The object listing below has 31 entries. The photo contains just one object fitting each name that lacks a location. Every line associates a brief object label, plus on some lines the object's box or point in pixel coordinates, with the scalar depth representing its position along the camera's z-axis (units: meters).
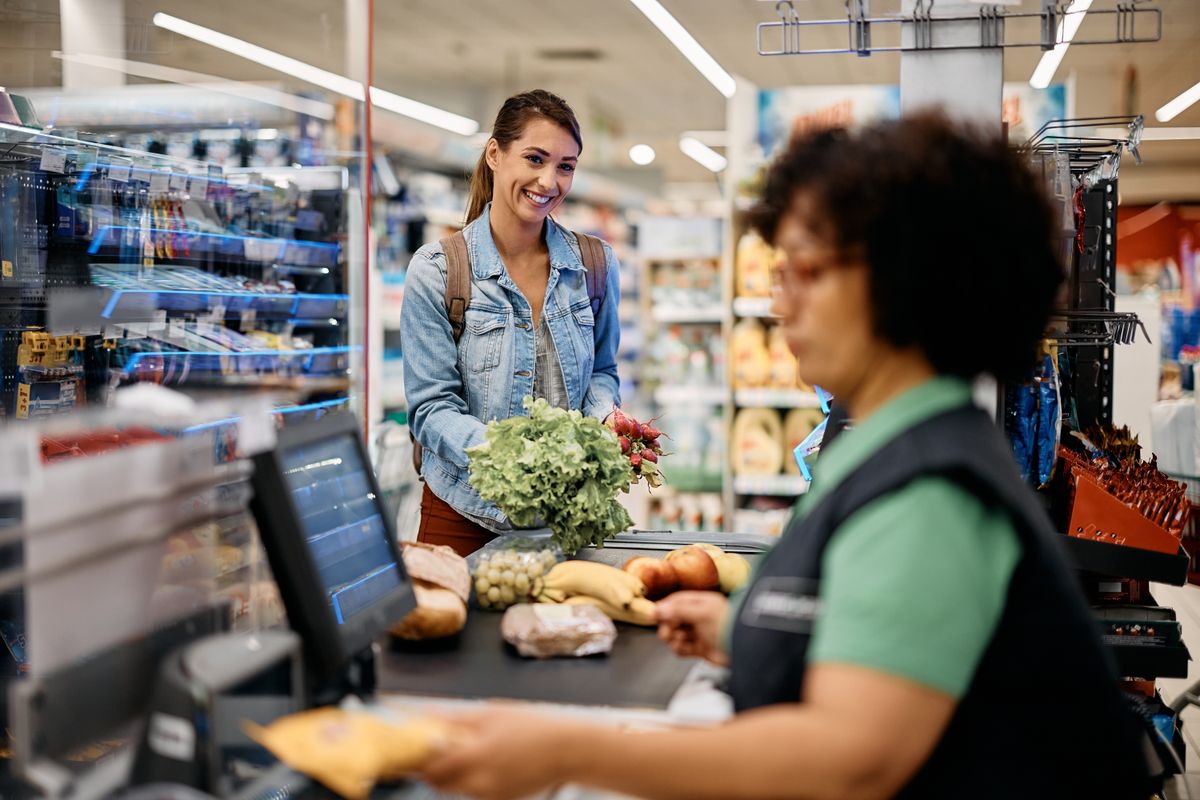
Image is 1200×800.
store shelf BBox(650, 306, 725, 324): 6.71
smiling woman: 2.64
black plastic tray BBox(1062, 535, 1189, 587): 2.39
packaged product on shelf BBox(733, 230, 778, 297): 6.32
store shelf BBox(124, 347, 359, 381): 4.13
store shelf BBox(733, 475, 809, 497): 6.39
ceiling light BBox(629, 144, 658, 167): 11.06
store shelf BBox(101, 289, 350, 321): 3.97
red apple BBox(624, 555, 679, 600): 2.01
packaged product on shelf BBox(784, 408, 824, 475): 6.32
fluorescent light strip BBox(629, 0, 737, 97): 9.74
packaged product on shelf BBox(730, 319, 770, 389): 6.35
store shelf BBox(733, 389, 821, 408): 6.28
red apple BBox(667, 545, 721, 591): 2.02
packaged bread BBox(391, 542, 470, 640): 1.69
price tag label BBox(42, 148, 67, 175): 3.68
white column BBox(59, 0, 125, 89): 5.06
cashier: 0.96
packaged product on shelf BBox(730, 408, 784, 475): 6.39
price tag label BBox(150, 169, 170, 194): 4.12
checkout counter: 1.06
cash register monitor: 1.25
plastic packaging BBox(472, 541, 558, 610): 1.99
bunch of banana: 1.89
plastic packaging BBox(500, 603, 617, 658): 1.67
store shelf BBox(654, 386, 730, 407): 6.60
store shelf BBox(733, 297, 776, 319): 6.27
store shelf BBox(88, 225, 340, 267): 3.97
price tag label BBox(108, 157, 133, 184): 3.91
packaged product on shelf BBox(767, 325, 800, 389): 6.34
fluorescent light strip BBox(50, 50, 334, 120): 5.10
